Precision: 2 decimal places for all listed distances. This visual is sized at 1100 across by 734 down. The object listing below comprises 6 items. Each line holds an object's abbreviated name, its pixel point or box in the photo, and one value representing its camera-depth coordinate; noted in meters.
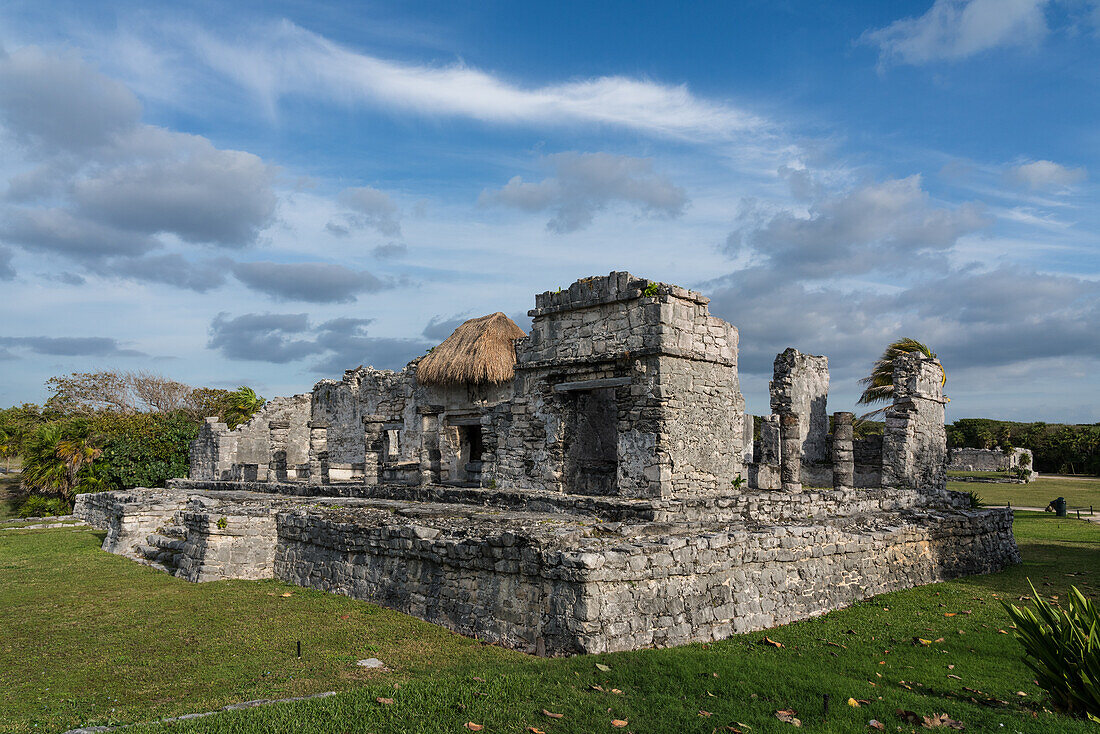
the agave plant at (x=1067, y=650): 4.25
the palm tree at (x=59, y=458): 22.00
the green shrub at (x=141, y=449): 22.61
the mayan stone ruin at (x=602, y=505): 5.98
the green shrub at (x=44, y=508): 21.64
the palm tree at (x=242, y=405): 30.55
